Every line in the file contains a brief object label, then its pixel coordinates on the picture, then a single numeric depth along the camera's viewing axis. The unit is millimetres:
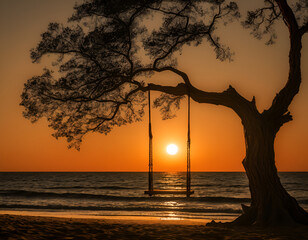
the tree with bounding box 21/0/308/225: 12148
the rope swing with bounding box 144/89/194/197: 13141
